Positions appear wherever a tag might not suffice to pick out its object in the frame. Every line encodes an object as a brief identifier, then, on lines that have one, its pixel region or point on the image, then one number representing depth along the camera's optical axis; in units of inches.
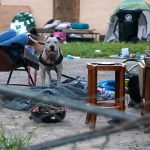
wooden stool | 249.3
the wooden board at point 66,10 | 1002.7
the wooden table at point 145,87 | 236.7
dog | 367.9
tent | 912.0
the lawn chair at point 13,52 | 335.6
